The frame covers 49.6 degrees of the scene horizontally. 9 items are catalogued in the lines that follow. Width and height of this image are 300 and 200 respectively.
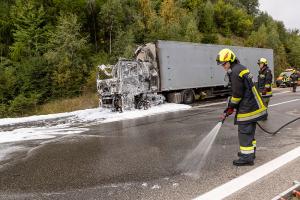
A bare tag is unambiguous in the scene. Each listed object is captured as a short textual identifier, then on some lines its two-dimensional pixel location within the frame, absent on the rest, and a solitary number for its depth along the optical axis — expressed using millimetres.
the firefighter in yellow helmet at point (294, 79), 21742
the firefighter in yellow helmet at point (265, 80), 9414
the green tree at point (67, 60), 21438
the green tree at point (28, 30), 25295
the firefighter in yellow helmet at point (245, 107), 5109
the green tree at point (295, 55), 54312
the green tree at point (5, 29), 27917
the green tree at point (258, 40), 48681
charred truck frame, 13297
